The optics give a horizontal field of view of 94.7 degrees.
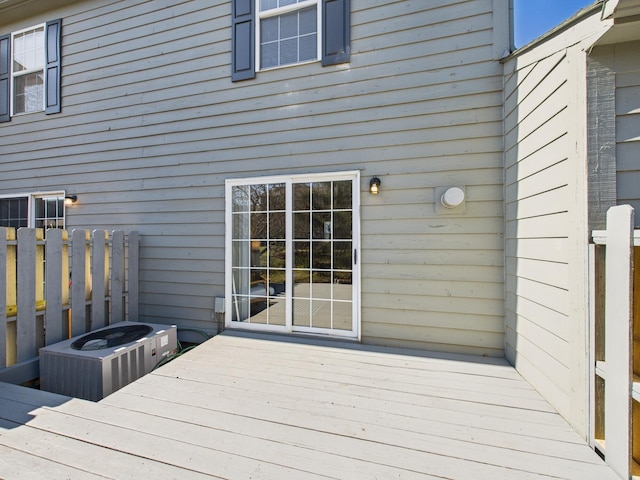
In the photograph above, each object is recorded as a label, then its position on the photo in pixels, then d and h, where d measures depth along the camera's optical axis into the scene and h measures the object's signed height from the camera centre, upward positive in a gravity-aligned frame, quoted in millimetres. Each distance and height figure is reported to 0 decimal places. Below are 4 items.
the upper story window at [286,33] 3080 +2284
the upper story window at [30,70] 4379 +2591
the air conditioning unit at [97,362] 2381 -1063
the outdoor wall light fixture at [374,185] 2918 +528
